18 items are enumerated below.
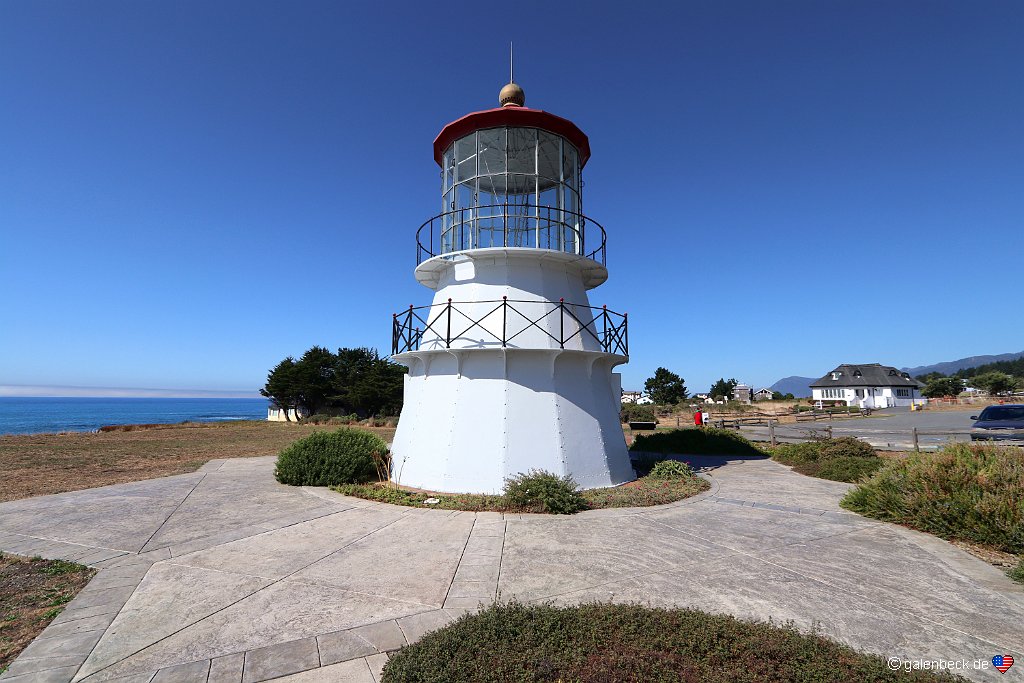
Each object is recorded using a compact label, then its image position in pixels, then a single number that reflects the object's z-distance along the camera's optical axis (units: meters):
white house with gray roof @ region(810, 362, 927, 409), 63.09
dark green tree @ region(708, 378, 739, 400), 78.94
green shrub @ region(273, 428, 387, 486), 12.21
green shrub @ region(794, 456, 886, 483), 12.71
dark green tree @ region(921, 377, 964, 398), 70.81
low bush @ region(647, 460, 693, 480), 12.34
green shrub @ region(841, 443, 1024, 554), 7.38
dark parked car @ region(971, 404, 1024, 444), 15.85
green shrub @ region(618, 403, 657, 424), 41.78
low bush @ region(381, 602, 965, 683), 3.60
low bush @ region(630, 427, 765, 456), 19.23
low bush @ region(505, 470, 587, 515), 9.34
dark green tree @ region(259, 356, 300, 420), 49.97
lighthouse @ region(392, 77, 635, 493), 10.99
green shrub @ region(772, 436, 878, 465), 14.38
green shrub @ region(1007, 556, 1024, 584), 6.01
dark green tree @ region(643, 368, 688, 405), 66.56
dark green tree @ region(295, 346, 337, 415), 49.66
